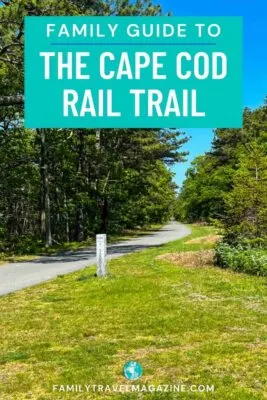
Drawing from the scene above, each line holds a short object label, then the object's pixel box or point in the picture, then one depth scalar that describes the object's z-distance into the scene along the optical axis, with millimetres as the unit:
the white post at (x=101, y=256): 14775
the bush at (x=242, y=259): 14703
